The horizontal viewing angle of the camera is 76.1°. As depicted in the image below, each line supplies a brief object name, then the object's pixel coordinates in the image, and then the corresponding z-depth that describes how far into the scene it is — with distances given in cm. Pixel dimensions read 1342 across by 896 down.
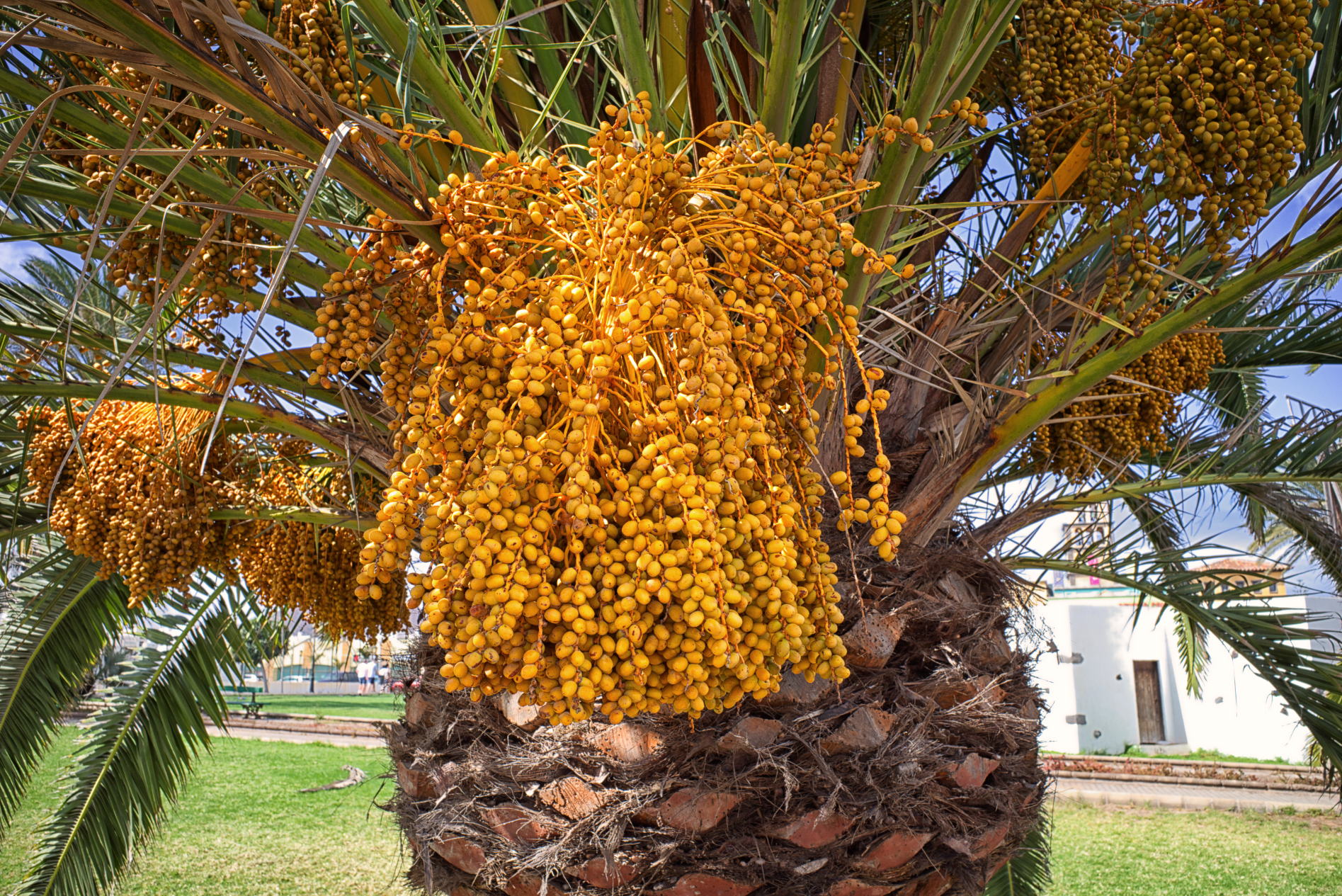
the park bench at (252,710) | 2217
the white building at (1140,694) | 1598
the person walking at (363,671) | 3726
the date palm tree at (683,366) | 98
